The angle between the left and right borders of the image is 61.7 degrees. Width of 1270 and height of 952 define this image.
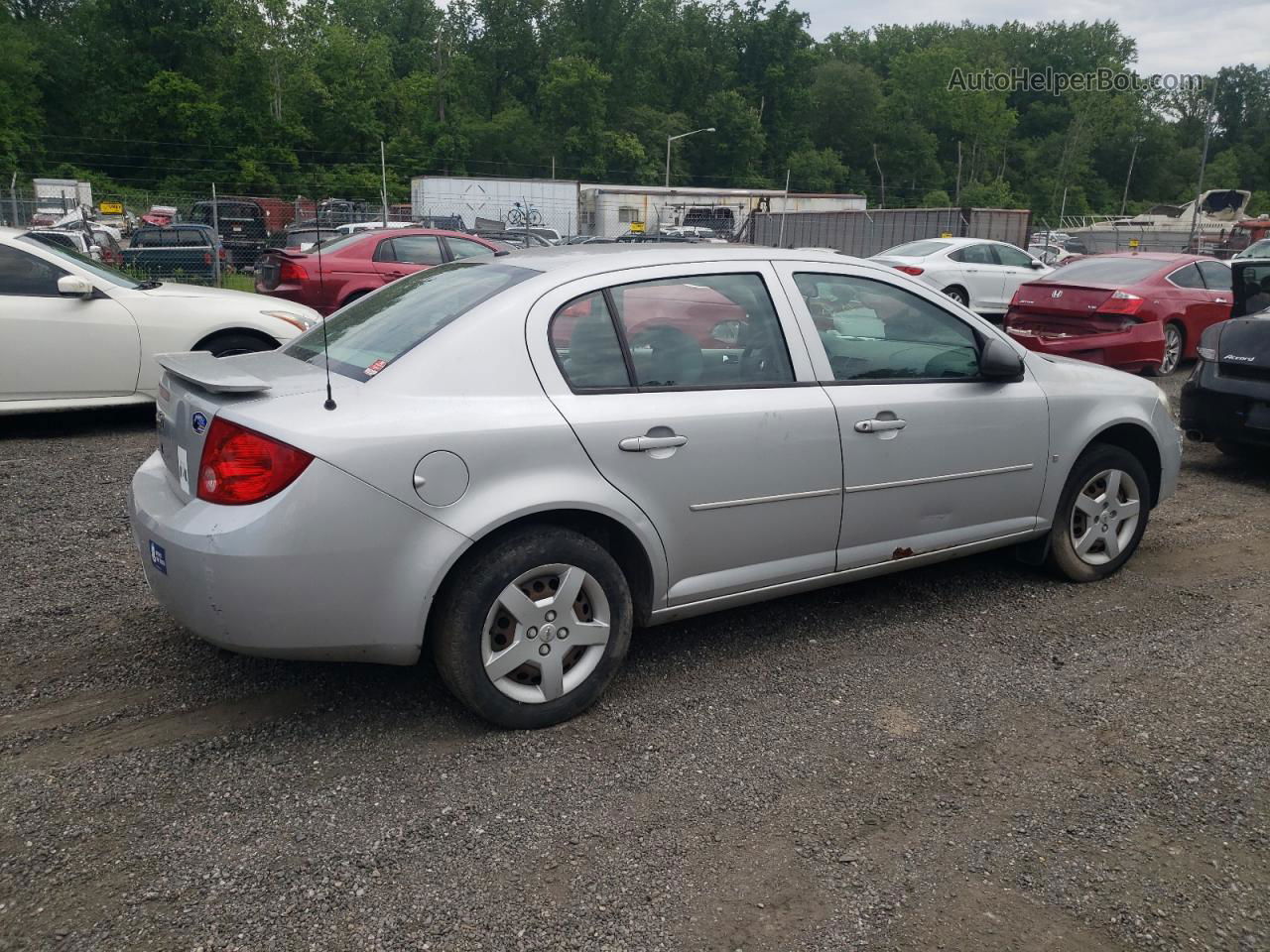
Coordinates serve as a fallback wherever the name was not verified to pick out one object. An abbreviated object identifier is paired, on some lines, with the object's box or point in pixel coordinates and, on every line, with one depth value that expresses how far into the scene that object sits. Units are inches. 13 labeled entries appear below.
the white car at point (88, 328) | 289.4
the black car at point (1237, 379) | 273.7
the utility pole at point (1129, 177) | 3736.7
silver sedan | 124.4
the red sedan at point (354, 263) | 474.9
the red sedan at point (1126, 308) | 439.2
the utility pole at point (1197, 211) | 1277.9
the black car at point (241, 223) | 873.5
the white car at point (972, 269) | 652.7
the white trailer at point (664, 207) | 1587.1
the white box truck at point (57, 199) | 1042.1
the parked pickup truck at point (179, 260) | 730.2
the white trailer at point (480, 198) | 1424.7
